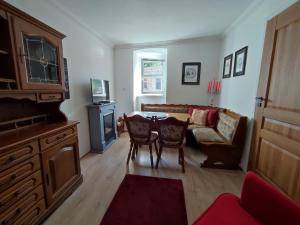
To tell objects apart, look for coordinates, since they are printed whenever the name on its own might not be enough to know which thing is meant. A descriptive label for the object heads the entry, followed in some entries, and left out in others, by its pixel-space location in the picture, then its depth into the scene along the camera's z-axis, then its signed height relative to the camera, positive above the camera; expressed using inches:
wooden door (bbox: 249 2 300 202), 56.8 -6.5
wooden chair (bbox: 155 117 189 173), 84.7 -25.1
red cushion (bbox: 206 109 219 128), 126.1 -23.3
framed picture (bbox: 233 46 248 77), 98.3 +20.9
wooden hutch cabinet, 46.1 -16.2
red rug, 58.3 -50.2
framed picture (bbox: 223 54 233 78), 120.8 +21.7
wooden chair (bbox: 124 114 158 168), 89.3 -24.7
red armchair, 35.6 -31.1
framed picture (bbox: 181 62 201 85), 153.1 +18.7
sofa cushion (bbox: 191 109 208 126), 130.1 -22.8
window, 183.9 +18.7
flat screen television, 115.1 -0.2
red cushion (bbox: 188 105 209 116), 145.1 -16.3
